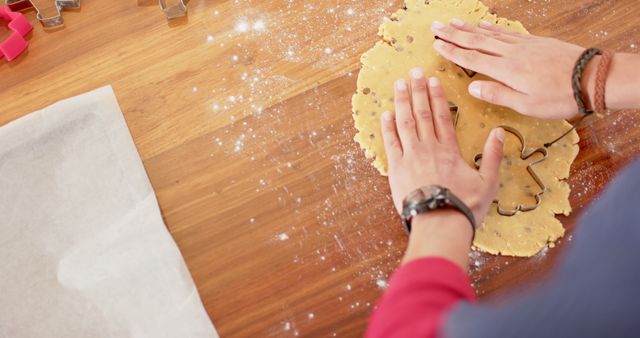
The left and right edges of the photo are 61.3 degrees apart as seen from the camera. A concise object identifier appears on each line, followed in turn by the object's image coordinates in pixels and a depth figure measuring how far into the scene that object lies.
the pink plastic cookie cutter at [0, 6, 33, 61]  1.01
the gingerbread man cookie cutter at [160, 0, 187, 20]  1.04
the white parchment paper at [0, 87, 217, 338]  0.86
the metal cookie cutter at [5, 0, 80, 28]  1.04
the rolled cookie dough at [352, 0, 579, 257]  0.87
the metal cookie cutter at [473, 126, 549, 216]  0.88
